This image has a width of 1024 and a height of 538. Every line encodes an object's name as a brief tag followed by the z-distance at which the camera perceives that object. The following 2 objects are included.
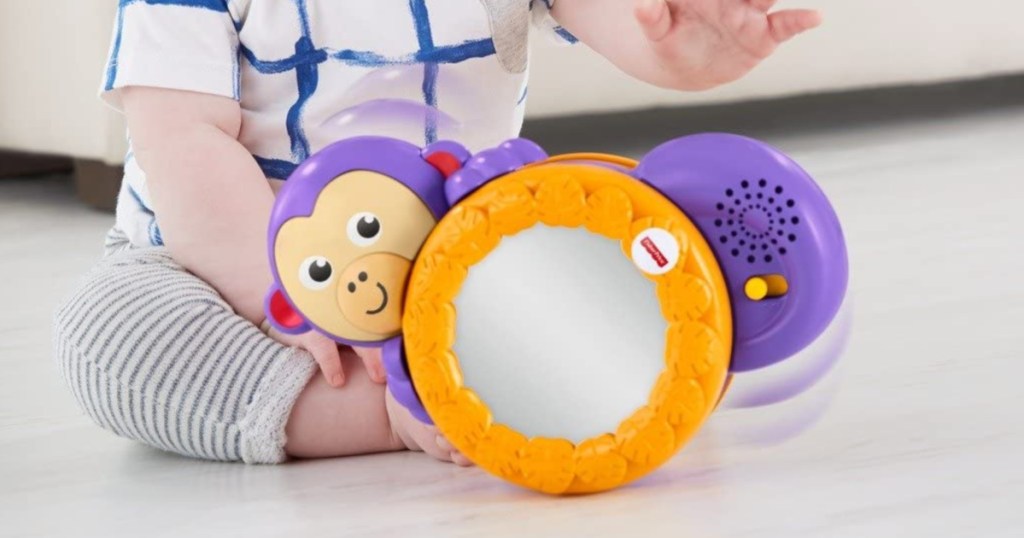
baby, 1.73
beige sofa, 2.77
